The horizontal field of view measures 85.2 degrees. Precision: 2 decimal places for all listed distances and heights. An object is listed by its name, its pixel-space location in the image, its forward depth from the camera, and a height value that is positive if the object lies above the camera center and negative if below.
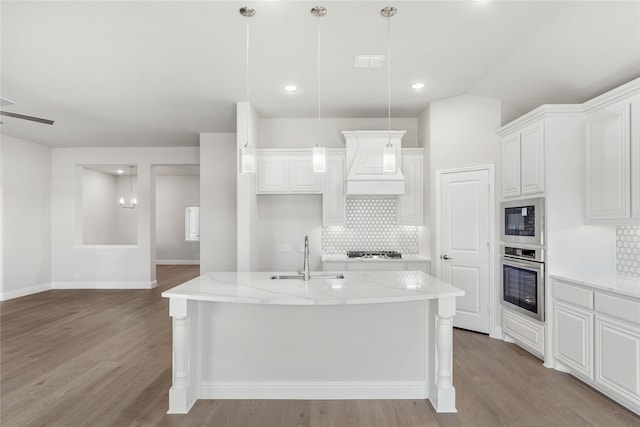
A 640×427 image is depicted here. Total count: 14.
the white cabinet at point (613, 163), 2.69 +0.46
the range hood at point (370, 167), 4.55 +0.70
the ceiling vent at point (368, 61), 3.24 +1.52
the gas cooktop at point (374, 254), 4.71 -0.47
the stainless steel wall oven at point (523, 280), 3.31 -0.62
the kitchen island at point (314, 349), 2.63 -0.98
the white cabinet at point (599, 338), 2.38 -0.92
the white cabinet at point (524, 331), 3.33 -1.14
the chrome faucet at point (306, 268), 2.77 -0.39
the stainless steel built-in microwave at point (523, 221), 3.33 -0.02
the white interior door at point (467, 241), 4.10 -0.27
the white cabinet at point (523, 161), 3.33 +0.59
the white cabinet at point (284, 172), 4.83 +0.66
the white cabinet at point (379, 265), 4.49 -0.59
